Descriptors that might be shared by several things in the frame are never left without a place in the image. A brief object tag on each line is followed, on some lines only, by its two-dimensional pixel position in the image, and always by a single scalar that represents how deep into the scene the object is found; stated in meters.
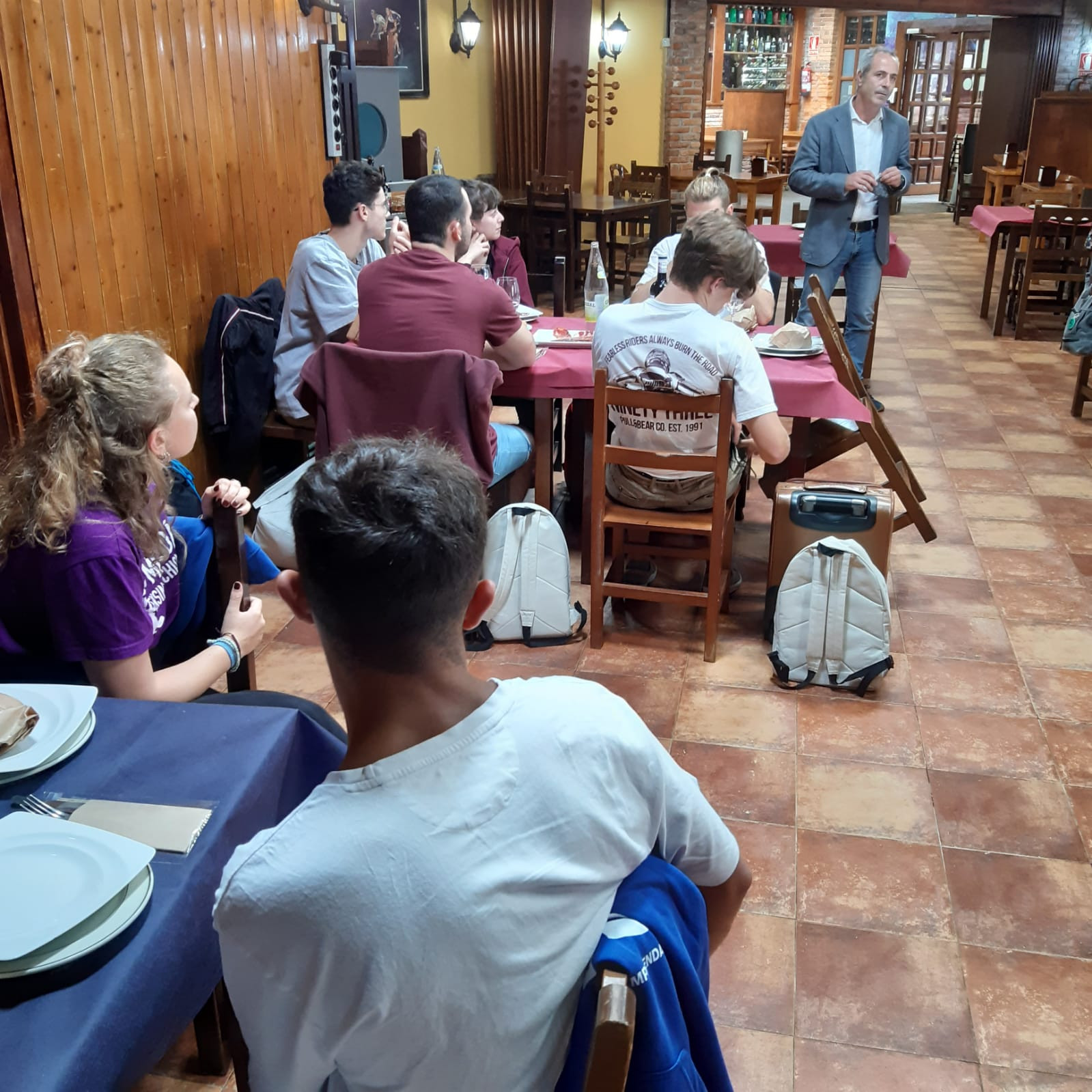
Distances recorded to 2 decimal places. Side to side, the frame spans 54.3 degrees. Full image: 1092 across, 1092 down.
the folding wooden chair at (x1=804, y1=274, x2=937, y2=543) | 3.28
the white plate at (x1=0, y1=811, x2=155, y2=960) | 1.04
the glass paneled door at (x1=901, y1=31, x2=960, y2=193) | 14.76
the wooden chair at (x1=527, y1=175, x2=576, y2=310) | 7.38
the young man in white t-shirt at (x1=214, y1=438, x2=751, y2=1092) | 0.82
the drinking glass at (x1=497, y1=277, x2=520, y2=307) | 3.96
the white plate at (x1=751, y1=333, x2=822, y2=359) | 3.36
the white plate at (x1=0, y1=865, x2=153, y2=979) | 1.00
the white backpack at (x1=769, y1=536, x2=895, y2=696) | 2.78
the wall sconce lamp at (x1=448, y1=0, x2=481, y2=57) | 8.62
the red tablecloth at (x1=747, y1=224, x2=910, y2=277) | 5.66
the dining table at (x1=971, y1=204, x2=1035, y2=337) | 6.80
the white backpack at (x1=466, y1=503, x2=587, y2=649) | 3.04
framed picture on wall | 7.80
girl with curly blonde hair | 1.54
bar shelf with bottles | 14.62
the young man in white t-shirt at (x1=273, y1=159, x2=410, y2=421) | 3.72
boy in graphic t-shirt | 2.74
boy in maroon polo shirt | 3.05
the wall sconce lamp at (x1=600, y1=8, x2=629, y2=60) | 9.84
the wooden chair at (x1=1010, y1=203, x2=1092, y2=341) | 6.42
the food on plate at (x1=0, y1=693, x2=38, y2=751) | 1.32
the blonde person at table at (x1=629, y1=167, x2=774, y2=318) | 3.72
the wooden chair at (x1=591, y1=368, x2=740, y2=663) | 2.73
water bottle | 3.80
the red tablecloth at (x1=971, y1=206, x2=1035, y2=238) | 6.77
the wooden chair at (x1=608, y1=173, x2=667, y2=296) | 7.89
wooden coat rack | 9.88
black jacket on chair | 3.77
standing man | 4.85
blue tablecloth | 0.97
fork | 1.23
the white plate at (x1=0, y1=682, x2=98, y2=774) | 1.31
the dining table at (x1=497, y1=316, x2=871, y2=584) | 3.14
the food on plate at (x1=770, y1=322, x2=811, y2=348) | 3.41
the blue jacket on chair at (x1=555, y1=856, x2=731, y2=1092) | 0.84
